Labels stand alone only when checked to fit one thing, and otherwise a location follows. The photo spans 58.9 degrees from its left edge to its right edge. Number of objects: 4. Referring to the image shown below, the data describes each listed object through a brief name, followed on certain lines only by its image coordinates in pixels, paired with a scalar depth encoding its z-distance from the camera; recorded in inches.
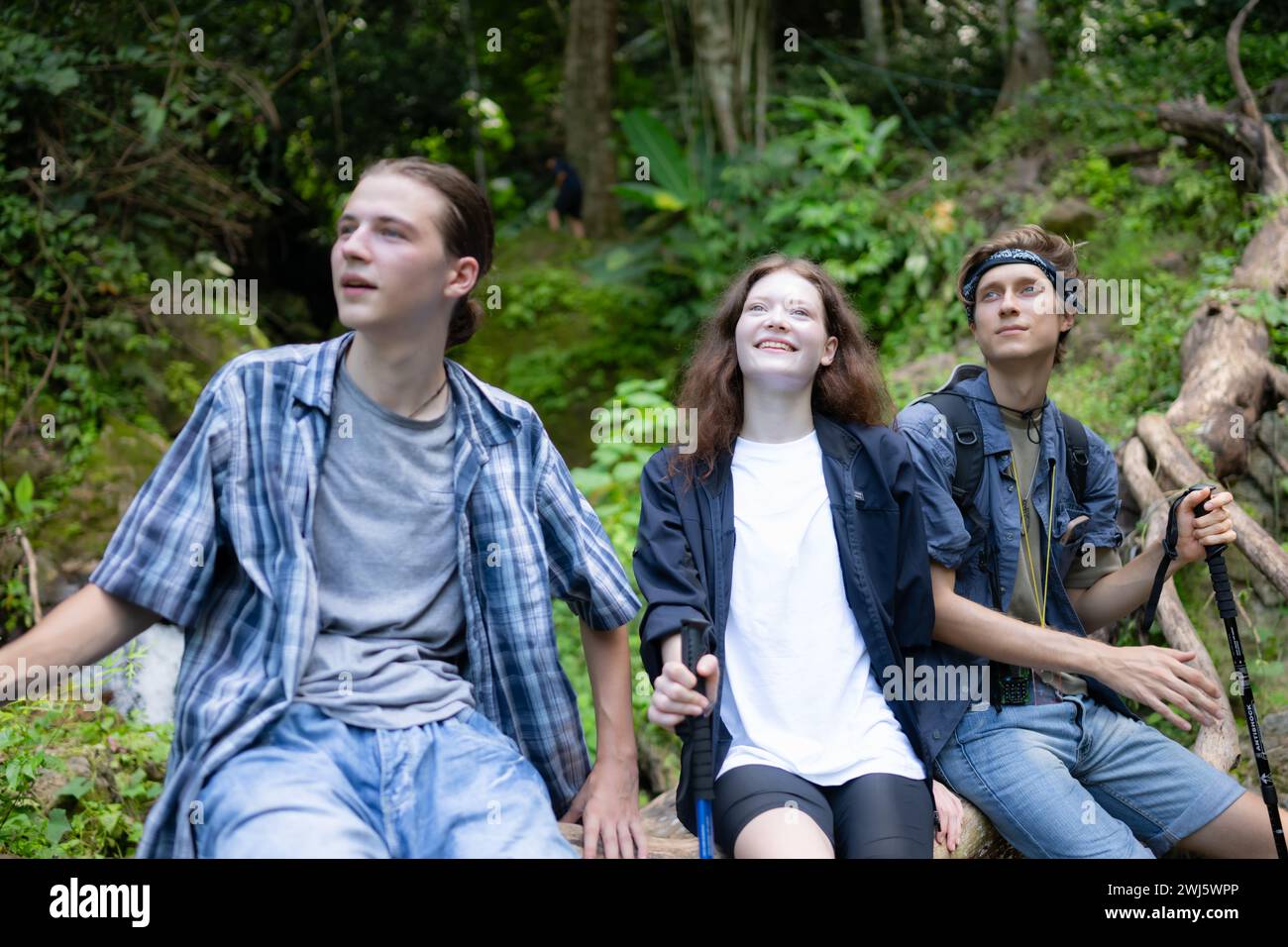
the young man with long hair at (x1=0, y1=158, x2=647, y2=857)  88.2
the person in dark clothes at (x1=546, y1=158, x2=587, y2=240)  456.8
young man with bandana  109.3
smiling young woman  101.7
